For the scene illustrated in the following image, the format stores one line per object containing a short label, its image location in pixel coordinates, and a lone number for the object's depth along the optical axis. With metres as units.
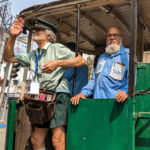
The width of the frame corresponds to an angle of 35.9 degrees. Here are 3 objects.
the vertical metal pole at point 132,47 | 2.30
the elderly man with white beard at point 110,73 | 2.65
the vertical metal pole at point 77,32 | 2.83
